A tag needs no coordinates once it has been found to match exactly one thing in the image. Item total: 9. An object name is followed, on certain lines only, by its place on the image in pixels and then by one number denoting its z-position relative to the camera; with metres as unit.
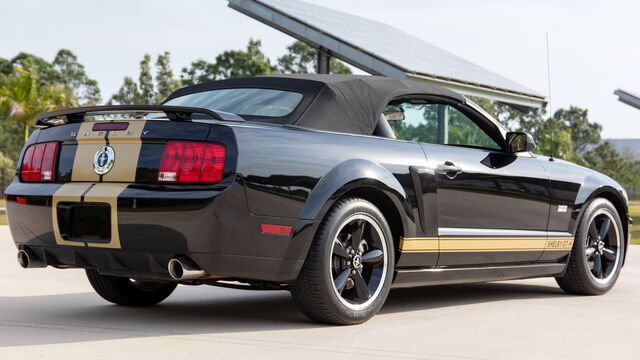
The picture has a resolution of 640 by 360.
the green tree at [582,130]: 85.44
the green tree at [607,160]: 72.88
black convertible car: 4.46
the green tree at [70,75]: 64.69
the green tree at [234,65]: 61.41
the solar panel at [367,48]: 16.98
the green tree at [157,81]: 53.94
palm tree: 35.91
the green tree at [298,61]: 63.31
